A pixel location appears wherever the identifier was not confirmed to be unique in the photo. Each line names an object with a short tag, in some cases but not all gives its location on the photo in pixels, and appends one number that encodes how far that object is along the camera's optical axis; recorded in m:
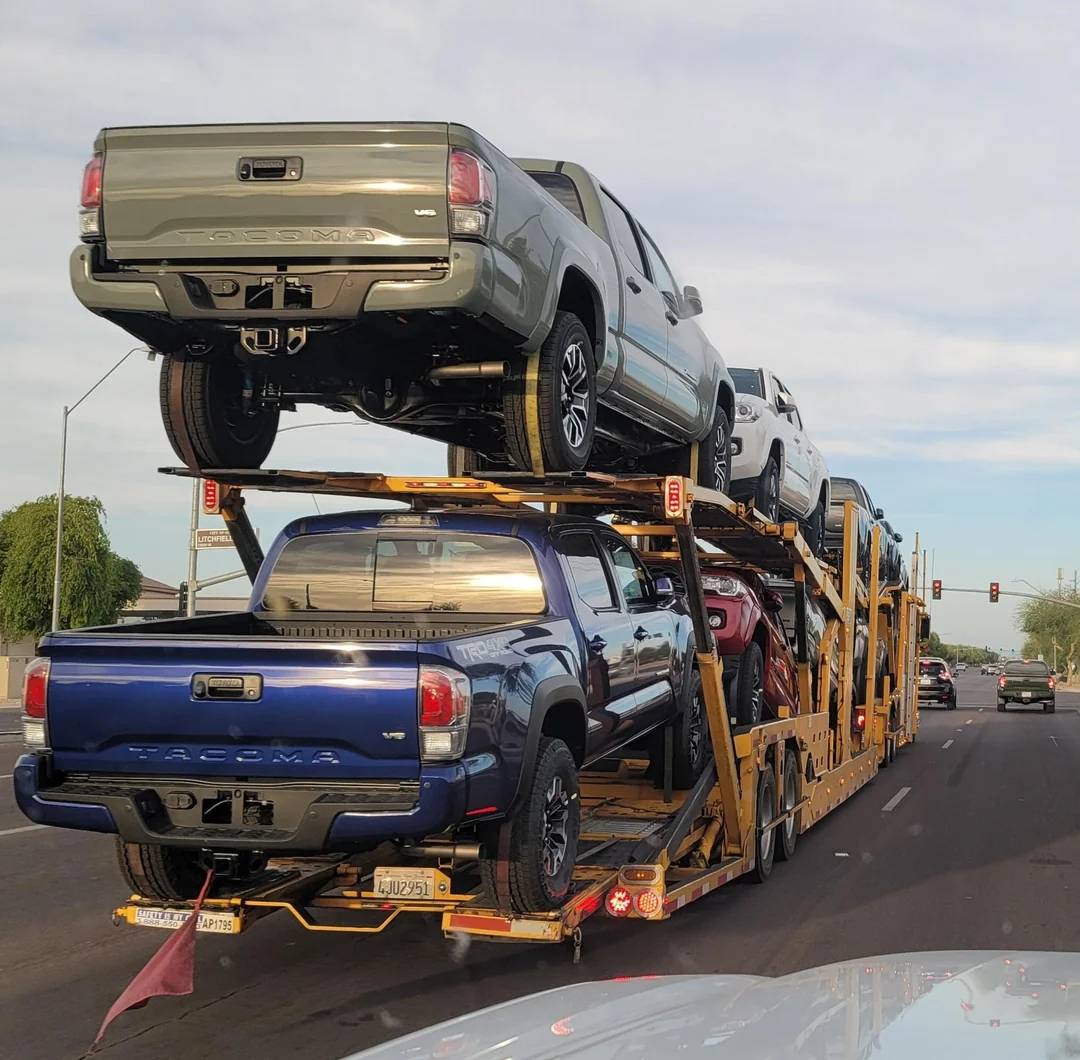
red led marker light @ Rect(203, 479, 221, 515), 7.19
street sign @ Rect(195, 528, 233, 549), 24.28
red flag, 4.88
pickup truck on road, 44.75
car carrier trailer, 5.72
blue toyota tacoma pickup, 5.11
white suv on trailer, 12.27
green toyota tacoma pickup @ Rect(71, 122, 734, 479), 6.08
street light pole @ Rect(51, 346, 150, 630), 32.60
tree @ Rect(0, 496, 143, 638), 49.81
